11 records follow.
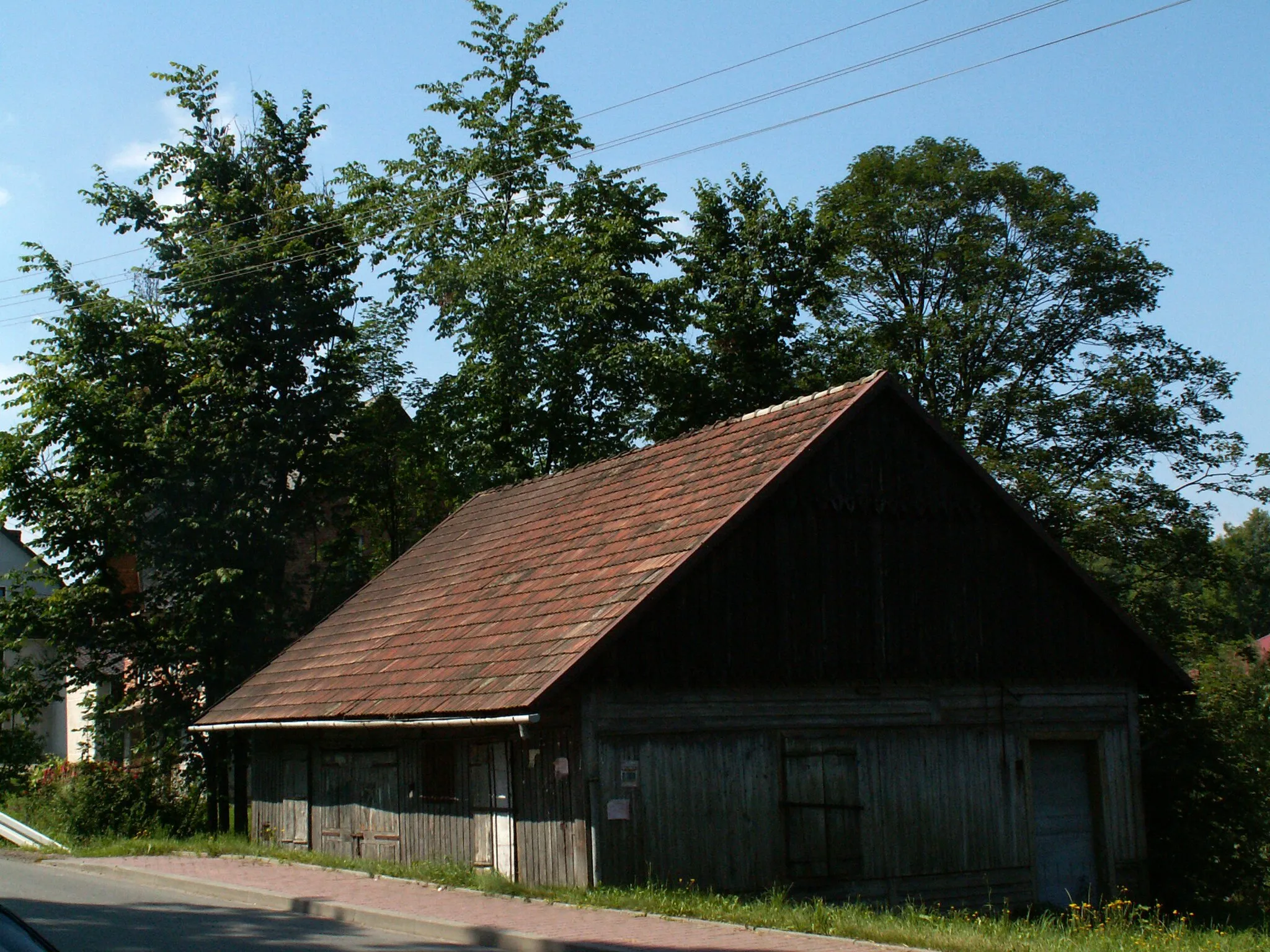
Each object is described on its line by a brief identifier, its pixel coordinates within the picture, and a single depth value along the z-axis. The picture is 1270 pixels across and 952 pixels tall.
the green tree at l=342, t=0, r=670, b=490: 32.12
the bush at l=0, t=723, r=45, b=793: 34.59
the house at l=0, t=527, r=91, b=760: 49.81
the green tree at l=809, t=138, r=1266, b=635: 31.41
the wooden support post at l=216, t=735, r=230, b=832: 28.75
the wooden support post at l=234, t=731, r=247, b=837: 28.40
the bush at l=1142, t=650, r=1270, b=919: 19.50
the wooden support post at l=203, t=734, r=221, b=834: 28.06
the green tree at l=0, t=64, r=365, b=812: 28.20
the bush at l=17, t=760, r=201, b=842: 24.95
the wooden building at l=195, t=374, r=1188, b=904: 15.11
